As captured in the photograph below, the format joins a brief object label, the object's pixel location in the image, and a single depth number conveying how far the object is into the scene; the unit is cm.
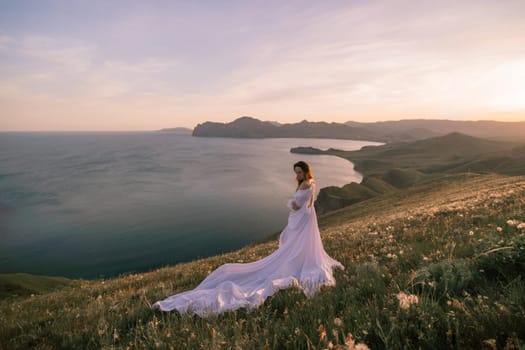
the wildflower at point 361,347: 220
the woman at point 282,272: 576
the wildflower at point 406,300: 296
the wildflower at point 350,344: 220
